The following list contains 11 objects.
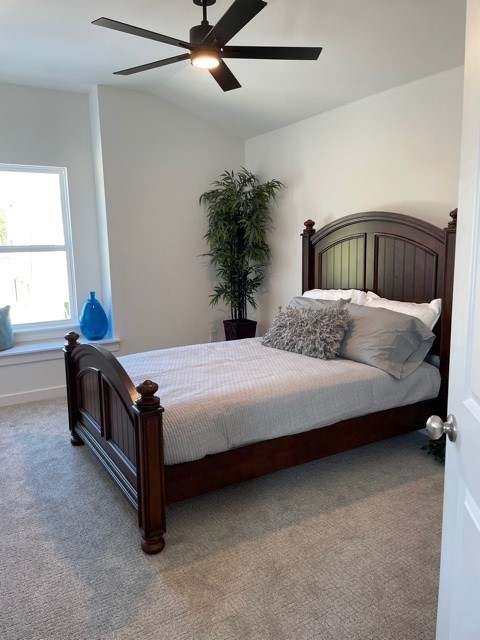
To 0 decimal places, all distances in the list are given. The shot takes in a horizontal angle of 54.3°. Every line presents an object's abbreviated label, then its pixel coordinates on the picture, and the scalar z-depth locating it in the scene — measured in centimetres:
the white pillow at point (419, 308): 307
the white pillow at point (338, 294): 361
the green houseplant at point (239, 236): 466
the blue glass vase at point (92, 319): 454
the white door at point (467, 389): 100
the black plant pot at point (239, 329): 480
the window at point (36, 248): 442
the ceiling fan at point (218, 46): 210
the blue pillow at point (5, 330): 422
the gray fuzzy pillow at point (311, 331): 310
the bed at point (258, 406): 216
